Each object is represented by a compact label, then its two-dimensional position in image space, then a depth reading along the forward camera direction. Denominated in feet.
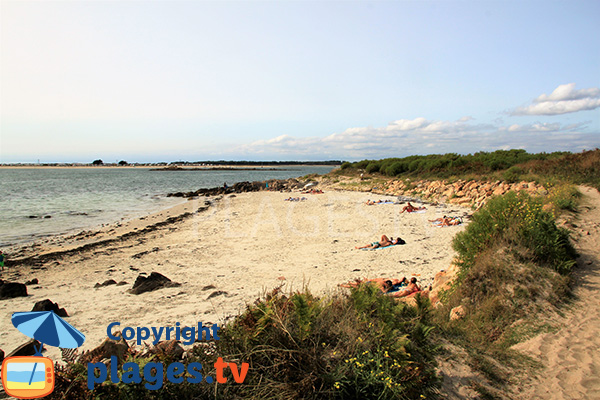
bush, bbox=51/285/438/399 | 9.43
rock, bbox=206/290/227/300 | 25.27
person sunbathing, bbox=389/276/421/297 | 23.99
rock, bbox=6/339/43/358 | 13.21
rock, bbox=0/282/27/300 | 26.45
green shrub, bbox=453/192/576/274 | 23.03
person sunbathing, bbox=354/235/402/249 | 38.93
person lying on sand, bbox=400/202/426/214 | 60.08
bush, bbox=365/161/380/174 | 136.05
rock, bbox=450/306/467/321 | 19.41
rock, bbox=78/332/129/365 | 11.55
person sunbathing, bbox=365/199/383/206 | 70.20
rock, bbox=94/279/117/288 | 29.17
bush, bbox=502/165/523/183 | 68.03
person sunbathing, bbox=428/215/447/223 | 49.60
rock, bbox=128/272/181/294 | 26.76
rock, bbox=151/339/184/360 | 10.82
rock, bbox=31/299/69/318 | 20.42
